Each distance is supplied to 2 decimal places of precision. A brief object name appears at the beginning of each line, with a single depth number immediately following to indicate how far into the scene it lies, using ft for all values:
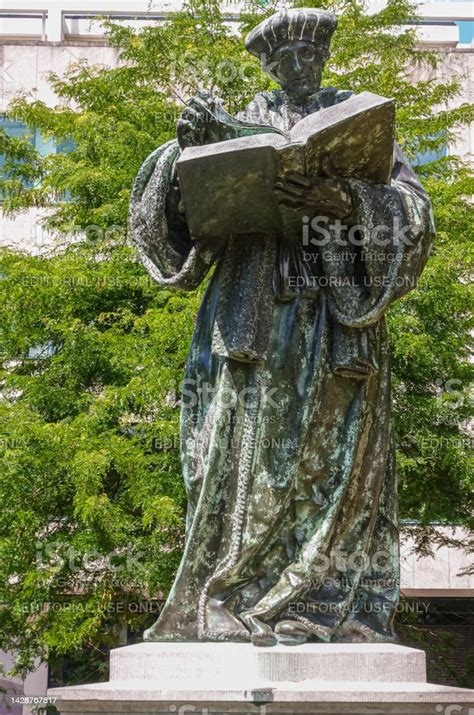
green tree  38.93
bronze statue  15.12
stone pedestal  12.98
